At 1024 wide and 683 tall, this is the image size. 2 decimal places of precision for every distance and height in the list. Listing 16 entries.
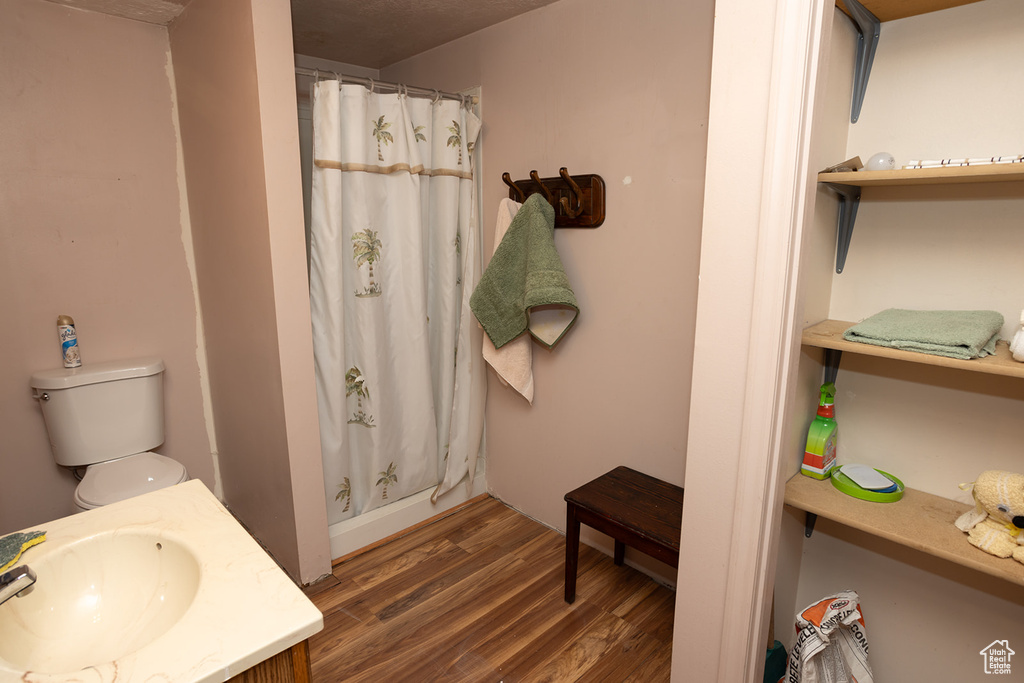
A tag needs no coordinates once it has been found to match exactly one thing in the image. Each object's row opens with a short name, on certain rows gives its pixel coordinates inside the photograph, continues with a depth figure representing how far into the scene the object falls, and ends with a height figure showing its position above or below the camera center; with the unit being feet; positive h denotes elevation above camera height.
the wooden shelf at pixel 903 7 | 3.63 +1.68
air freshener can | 6.53 -1.18
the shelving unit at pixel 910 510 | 3.23 -1.92
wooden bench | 5.08 -2.72
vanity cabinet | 2.32 -1.91
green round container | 4.00 -1.86
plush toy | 3.31 -1.71
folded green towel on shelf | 3.26 -0.55
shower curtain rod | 6.06 +1.98
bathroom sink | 2.15 -1.65
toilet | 6.14 -2.20
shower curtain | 6.36 -0.63
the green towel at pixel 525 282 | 6.22 -0.43
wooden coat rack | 6.18 +0.61
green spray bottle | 4.34 -1.58
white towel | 7.15 -1.58
